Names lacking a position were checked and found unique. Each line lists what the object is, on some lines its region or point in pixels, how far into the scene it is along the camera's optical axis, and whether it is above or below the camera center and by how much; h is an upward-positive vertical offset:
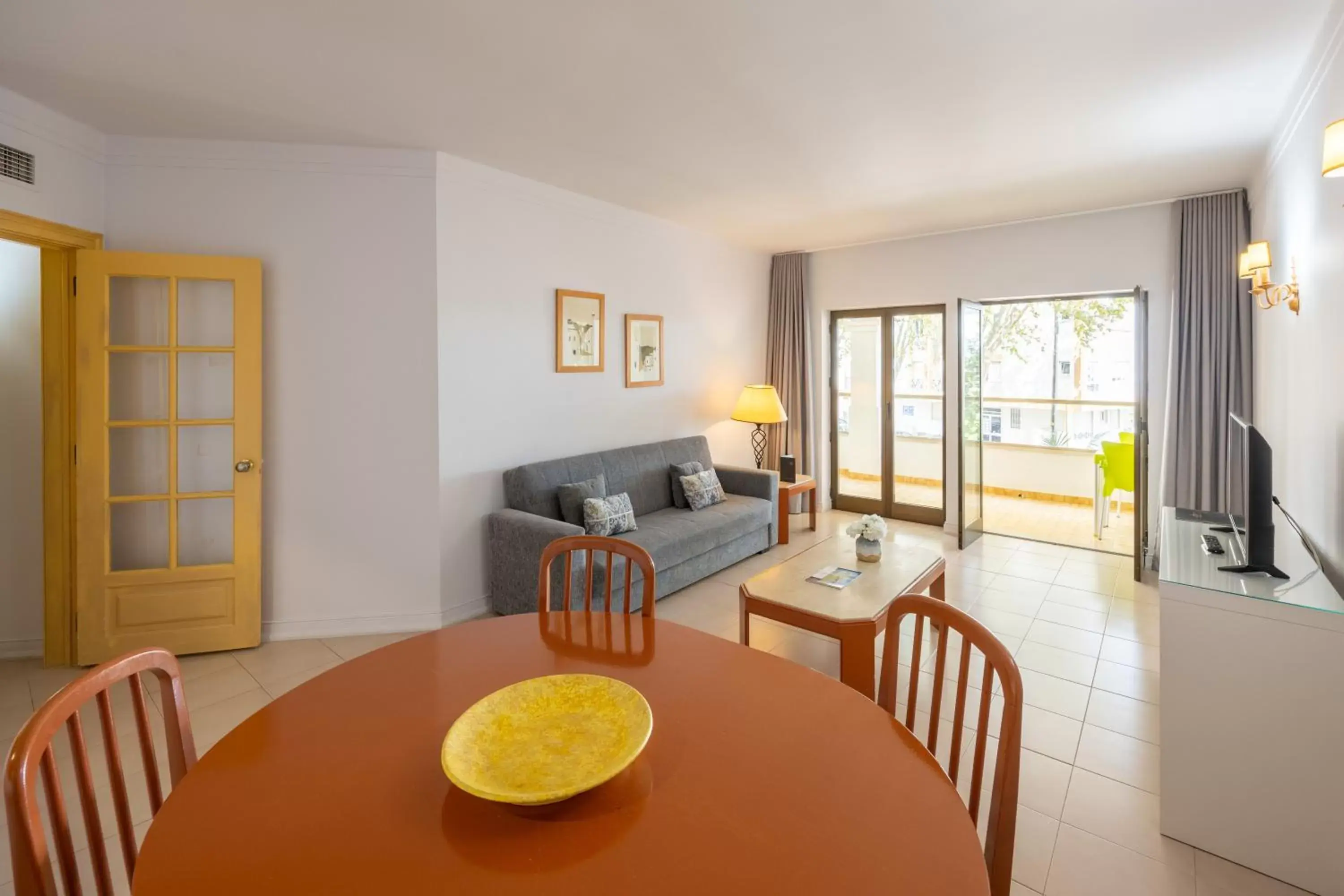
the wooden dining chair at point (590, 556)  1.87 -0.33
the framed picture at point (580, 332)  4.34 +0.81
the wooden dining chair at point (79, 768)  0.91 -0.54
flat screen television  2.14 -0.21
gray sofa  3.60 -0.50
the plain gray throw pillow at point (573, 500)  3.96 -0.33
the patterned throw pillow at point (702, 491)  4.82 -0.33
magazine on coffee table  3.14 -0.65
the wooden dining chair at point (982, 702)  1.11 -0.51
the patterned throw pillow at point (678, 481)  4.91 -0.26
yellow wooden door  3.16 -0.07
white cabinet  1.79 -0.81
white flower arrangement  3.46 -0.44
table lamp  5.75 +0.36
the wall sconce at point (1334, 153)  1.72 +0.80
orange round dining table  0.88 -0.58
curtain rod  4.49 +1.83
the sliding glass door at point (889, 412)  5.91 +0.33
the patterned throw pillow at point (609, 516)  3.92 -0.43
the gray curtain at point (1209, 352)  4.26 +0.65
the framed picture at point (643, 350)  4.90 +0.76
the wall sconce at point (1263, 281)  2.87 +0.83
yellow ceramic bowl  1.04 -0.54
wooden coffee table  2.69 -0.70
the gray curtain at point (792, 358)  6.36 +0.89
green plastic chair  5.33 -0.16
